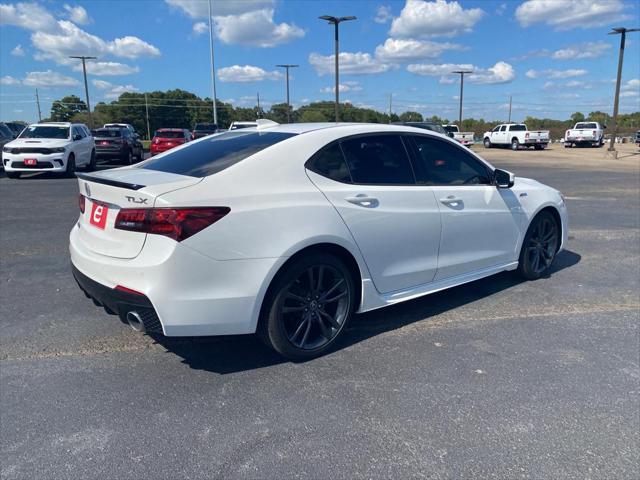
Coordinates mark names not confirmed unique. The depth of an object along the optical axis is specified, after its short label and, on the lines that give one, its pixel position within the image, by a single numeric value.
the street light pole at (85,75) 49.66
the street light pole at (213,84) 40.34
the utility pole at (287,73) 52.06
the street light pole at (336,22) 33.28
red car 23.09
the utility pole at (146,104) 78.16
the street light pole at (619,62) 30.81
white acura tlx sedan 3.06
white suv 15.48
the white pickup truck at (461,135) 34.50
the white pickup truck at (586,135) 42.06
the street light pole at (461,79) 51.69
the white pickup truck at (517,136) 38.69
